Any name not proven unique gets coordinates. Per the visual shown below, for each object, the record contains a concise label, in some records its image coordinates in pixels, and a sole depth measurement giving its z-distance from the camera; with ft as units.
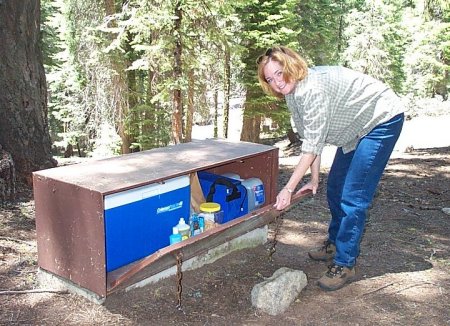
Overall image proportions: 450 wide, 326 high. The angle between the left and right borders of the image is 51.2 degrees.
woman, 10.42
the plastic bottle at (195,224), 13.00
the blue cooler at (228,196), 14.15
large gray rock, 11.05
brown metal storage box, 9.84
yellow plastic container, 13.29
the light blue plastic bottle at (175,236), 12.03
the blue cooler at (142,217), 10.82
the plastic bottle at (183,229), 12.16
